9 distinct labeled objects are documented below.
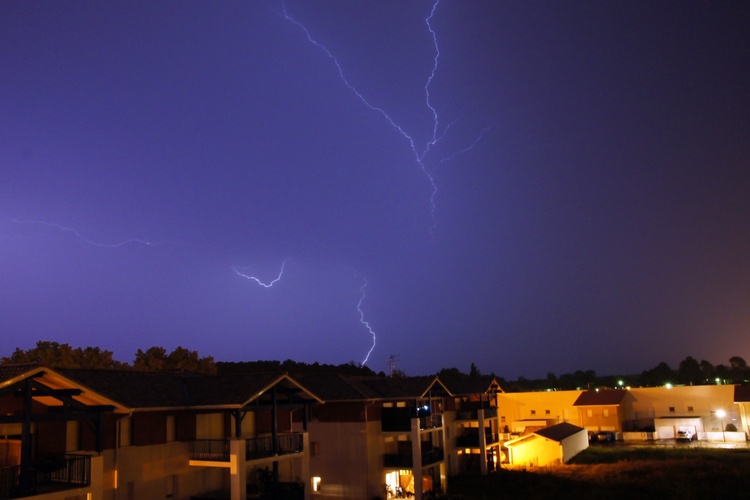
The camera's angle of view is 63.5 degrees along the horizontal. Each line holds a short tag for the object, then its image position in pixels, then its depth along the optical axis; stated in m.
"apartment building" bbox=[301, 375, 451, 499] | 30.52
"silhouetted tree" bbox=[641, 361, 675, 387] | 102.93
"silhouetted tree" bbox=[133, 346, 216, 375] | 64.38
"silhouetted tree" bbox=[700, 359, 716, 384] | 109.34
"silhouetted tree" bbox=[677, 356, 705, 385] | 103.36
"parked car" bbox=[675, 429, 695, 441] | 50.63
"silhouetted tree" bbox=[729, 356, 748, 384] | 103.64
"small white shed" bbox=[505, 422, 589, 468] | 41.56
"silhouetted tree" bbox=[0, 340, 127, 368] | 55.28
